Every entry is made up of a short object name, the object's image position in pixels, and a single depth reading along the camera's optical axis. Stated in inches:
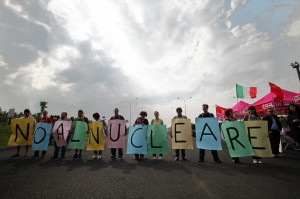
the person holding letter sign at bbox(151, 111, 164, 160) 245.2
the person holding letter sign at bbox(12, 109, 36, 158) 259.5
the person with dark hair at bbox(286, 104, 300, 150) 262.6
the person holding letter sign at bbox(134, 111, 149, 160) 250.9
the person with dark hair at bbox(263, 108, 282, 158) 240.6
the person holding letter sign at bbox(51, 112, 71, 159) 241.2
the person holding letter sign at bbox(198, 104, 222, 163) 210.8
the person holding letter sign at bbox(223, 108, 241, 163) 220.1
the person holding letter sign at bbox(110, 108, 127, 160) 239.8
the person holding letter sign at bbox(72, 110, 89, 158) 254.5
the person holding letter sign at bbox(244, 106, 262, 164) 215.3
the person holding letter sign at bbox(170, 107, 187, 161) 225.9
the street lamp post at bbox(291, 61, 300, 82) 735.7
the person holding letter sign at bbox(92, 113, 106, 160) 252.1
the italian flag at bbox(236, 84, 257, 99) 529.2
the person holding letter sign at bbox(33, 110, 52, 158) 266.7
